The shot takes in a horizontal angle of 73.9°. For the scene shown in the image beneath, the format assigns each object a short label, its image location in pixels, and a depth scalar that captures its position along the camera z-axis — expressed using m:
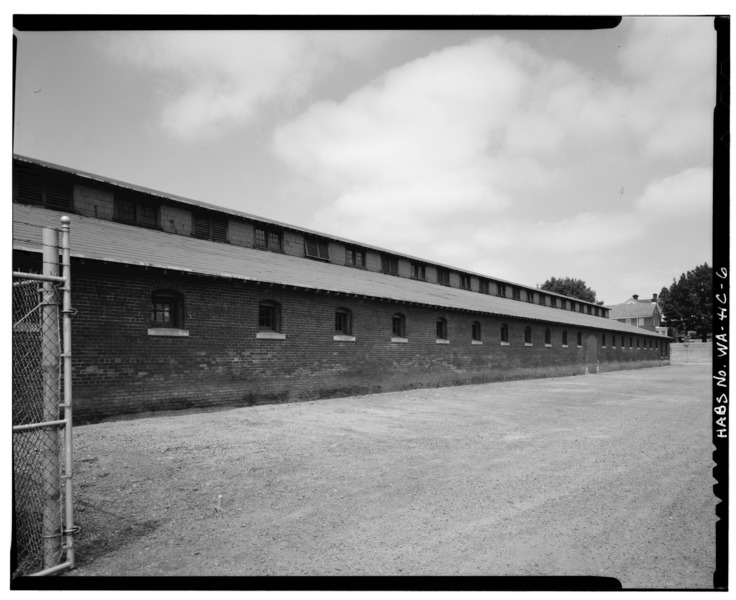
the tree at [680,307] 55.51
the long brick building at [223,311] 11.23
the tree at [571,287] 85.25
